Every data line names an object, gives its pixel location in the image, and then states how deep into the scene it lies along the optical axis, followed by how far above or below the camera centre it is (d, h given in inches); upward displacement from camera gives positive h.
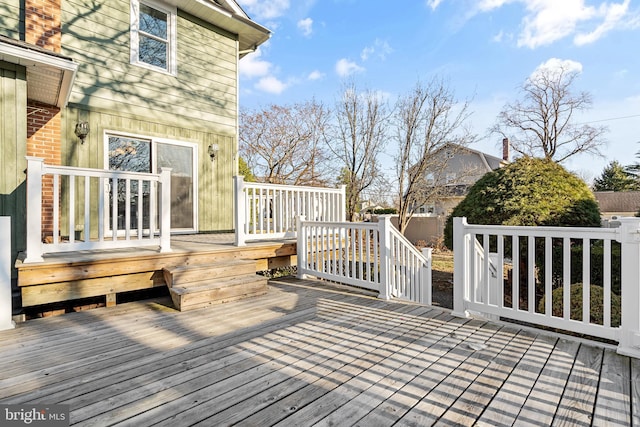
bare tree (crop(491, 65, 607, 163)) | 649.6 +200.8
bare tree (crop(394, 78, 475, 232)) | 406.6 +95.9
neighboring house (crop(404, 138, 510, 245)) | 420.5 +29.1
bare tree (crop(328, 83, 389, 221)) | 425.7 +105.0
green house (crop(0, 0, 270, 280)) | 148.2 +71.2
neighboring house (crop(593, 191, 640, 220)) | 820.6 +23.6
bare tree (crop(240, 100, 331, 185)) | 521.3 +112.0
